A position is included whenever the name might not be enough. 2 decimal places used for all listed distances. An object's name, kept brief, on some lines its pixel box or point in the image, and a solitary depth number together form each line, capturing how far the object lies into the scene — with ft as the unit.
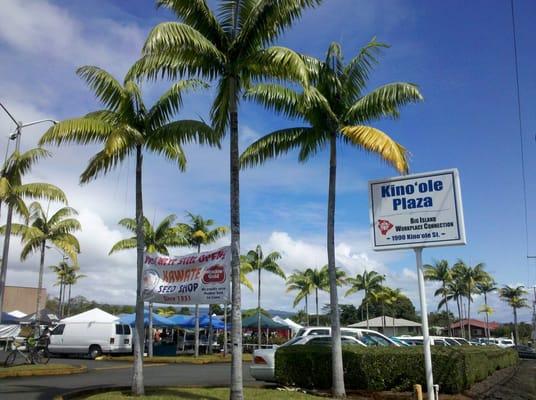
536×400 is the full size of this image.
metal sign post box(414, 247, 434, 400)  38.94
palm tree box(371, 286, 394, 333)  191.62
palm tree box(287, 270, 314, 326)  162.81
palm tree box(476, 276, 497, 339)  230.54
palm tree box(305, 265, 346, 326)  163.32
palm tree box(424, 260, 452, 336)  195.00
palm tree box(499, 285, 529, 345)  240.12
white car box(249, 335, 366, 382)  55.06
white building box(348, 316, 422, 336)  242.78
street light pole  59.77
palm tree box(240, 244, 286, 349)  134.82
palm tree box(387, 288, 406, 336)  201.92
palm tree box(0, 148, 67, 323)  62.28
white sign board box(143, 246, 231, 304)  42.70
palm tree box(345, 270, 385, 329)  190.90
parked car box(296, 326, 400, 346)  61.98
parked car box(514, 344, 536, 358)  153.95
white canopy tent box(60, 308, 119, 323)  114.52
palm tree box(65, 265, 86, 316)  240.16
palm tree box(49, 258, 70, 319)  233.64
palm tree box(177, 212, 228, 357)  111.32
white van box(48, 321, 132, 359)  101.09
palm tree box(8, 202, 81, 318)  97.40
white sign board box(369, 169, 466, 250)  41.45
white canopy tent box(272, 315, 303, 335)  142.99
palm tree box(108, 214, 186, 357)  107.76
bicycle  67.41
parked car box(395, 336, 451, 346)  93.59
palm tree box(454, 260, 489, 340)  201.67
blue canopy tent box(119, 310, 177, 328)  119.75
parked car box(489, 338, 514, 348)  182.19
